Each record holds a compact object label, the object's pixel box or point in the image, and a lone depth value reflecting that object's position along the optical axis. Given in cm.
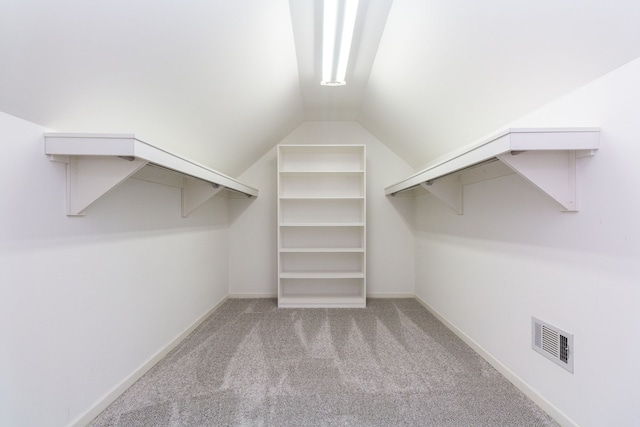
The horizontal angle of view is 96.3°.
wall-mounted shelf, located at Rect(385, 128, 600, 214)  122
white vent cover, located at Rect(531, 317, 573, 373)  137
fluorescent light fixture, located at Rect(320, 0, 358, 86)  145
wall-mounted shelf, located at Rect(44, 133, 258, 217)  125
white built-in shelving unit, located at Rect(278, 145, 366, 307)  359
